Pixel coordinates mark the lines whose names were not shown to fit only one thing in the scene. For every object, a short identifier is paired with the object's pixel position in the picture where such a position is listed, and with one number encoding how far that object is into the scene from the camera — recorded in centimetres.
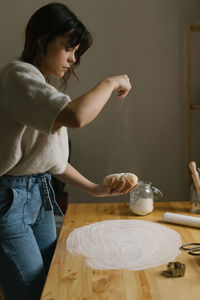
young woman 94
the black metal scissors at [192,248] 109
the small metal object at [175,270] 94
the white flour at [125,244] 104
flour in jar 145
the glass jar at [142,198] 145
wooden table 86
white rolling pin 132
